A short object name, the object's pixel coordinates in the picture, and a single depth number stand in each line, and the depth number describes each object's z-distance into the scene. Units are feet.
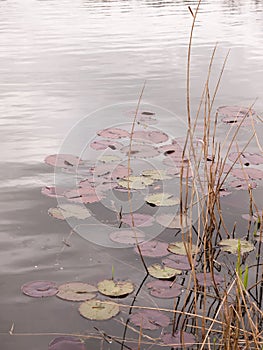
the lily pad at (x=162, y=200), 12.46
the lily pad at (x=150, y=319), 8.23
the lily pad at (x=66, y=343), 7.85
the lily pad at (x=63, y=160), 15.08
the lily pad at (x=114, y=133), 16.98
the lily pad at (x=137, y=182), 13.41
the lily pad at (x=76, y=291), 8.91
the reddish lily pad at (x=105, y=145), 16.03
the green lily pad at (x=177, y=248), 10.38
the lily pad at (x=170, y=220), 11.58
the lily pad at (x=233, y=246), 10.39
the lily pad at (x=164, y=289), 9.02
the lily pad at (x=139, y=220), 11.48
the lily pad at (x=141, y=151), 15.49
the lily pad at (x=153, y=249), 10.36
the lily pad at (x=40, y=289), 9.11
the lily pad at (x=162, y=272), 9.56
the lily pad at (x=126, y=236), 10.84
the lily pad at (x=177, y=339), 7.80
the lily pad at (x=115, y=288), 9.08
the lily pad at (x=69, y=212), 11.93
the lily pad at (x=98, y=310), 8.42
